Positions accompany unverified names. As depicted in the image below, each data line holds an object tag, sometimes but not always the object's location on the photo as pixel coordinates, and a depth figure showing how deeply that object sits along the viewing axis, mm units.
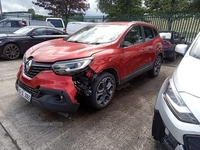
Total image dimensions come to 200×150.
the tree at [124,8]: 16062
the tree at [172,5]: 18359
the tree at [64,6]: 25438
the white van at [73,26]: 10781
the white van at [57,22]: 13536
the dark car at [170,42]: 7266
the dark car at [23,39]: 6549
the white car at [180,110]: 1463
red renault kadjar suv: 2500
